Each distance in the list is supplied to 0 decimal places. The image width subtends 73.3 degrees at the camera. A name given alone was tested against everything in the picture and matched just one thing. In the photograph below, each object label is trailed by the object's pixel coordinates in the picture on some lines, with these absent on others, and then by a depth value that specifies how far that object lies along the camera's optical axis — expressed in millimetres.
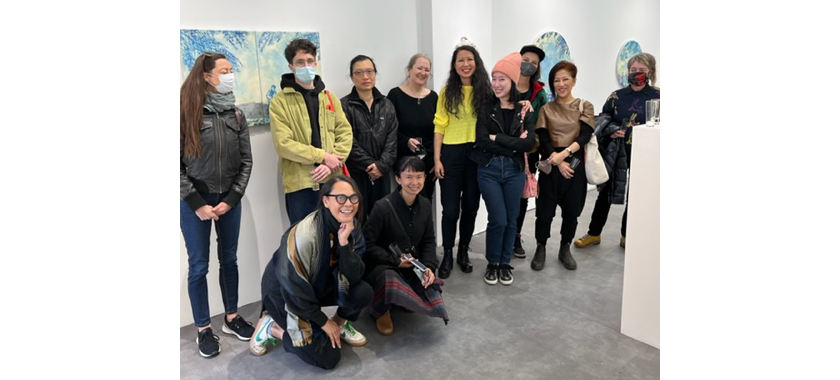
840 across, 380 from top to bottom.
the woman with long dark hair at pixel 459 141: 3775
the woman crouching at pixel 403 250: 3123
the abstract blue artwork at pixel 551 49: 5895
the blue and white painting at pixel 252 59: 3236
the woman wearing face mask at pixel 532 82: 3920
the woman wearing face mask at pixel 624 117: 4074
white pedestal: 2875
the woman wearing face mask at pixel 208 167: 2824
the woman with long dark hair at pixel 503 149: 3672
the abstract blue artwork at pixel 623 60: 7102
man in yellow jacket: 3336
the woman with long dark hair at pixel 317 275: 2711
